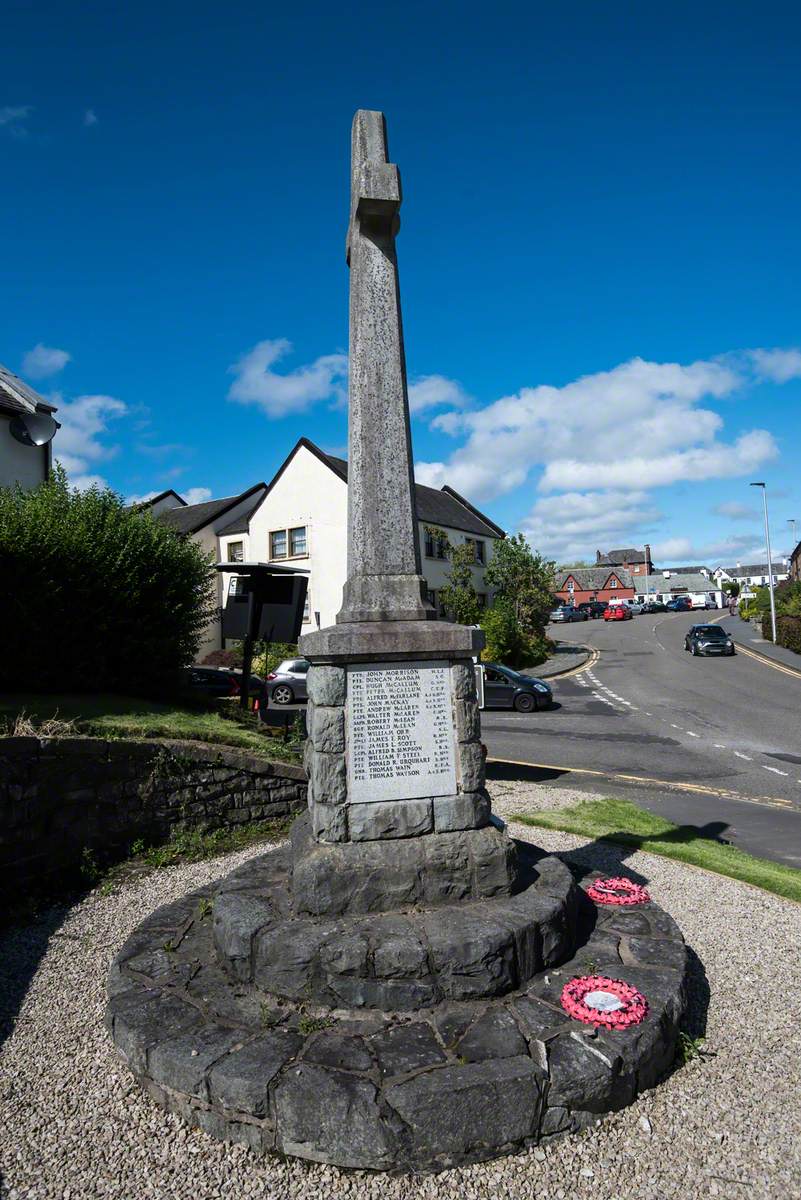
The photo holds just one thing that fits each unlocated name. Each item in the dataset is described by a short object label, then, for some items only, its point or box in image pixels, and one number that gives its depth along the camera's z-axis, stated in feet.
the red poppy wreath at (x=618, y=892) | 17.46
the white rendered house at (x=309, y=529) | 102.37
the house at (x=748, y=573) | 410.52
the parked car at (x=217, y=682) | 71.87
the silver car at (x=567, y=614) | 219.41
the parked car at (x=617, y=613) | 217.15
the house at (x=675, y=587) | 361.10
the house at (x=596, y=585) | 333.62
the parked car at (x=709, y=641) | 113.39
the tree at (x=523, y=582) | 118.11
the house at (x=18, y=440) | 52.70
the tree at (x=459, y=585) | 106.83
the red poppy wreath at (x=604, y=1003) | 12.28
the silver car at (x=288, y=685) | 75.46
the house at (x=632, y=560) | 382.63
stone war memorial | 10.81
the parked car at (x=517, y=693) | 67.05
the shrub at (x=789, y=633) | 113.29
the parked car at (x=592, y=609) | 240.30
